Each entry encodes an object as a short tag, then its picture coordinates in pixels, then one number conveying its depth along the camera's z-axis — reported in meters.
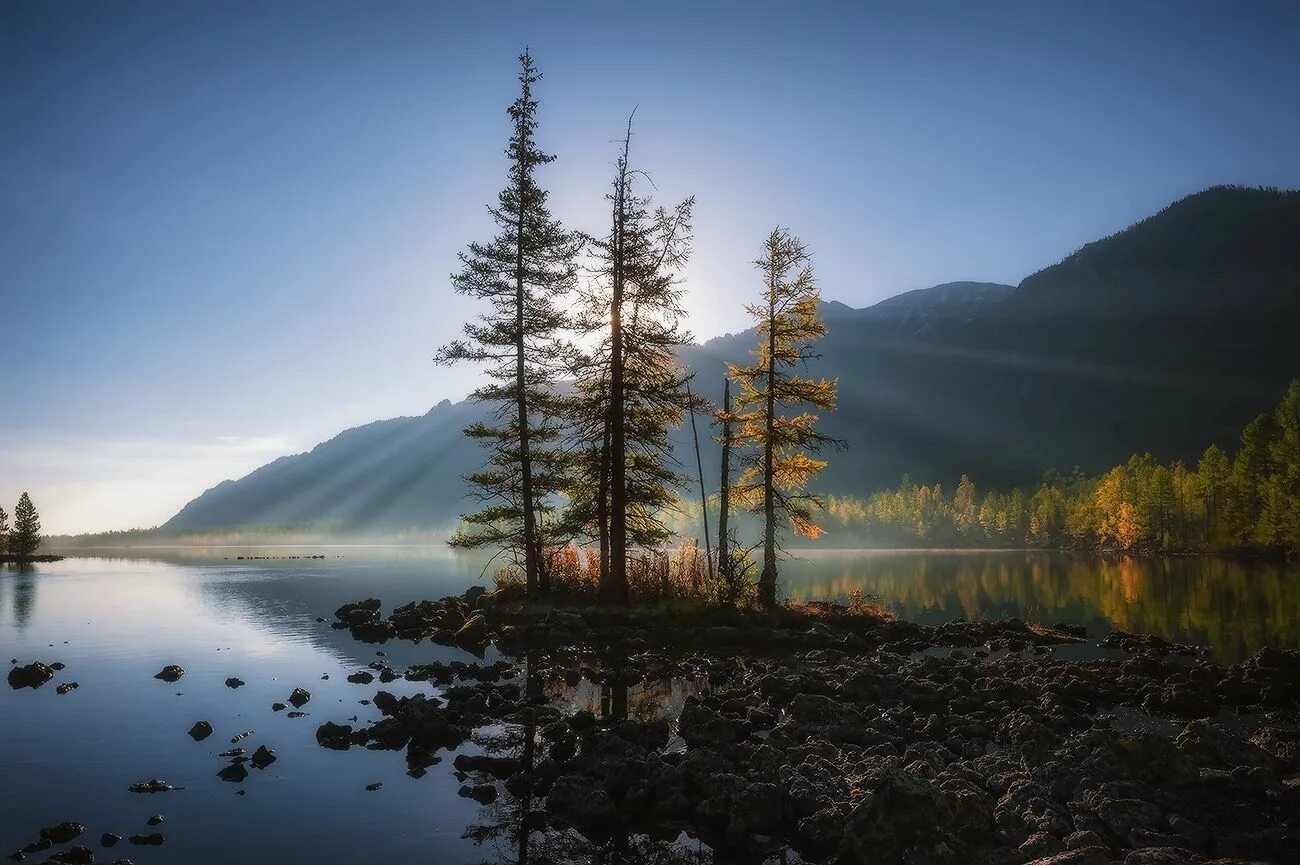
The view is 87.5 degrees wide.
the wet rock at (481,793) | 9.90
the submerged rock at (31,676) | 17.03
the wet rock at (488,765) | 11.04
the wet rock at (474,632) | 24.06
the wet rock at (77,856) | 7.80
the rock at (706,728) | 12.14
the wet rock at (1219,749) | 10.66
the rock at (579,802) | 9.23
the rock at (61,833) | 8.41
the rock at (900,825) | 7.96
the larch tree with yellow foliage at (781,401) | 30.95
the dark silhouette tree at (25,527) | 100.08
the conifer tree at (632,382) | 28.44
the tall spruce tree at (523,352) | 30.17
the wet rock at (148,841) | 8.51
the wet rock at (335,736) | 12.38
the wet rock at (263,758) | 11.35
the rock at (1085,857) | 7.09
